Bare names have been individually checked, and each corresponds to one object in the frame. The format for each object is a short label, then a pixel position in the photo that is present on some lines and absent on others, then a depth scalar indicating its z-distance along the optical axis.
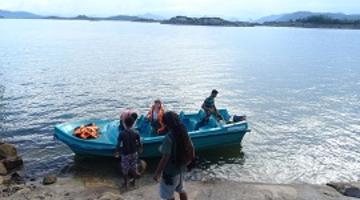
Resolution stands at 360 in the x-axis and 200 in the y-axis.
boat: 14.56
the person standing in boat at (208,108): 16.39
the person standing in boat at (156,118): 14.60
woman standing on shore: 7.31
